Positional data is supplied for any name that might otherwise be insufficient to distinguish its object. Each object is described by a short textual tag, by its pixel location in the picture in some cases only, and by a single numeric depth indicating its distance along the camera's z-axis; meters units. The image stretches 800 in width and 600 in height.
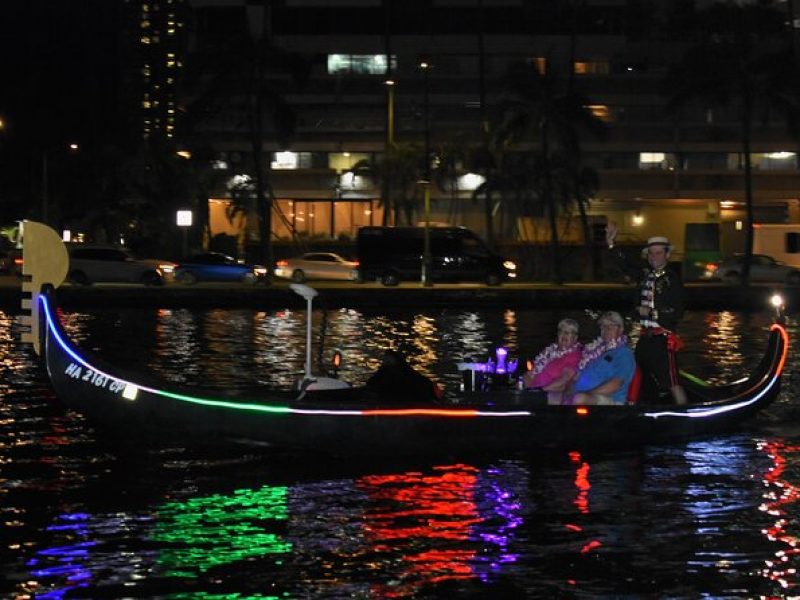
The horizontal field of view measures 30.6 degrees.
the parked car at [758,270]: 62.09
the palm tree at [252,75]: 60.72
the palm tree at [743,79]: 59.22
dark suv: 56.84
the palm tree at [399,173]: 71.00
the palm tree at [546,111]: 60.09
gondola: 15.90
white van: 67.38
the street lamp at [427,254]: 54.34
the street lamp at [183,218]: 58.19
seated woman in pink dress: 16.97
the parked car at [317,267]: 58.72
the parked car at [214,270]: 55.80
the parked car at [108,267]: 53.19
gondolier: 17.22
